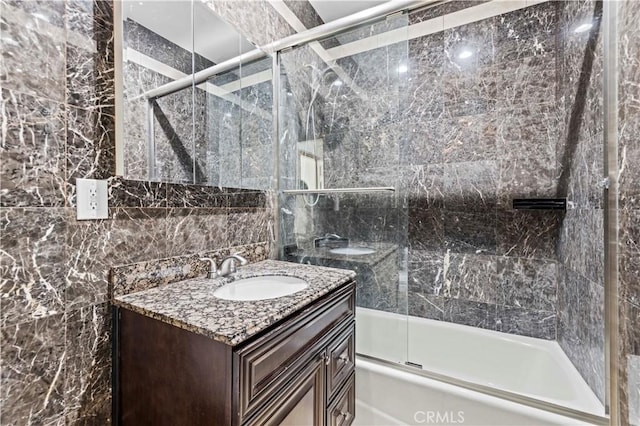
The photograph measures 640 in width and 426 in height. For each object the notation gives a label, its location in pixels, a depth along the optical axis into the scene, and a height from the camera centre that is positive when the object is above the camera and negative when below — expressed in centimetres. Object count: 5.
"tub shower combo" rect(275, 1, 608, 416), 170 +20
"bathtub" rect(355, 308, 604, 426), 127 -93
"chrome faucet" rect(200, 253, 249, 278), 124 -26
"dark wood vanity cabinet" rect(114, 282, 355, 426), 71 -48
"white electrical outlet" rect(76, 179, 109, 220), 87 +3
